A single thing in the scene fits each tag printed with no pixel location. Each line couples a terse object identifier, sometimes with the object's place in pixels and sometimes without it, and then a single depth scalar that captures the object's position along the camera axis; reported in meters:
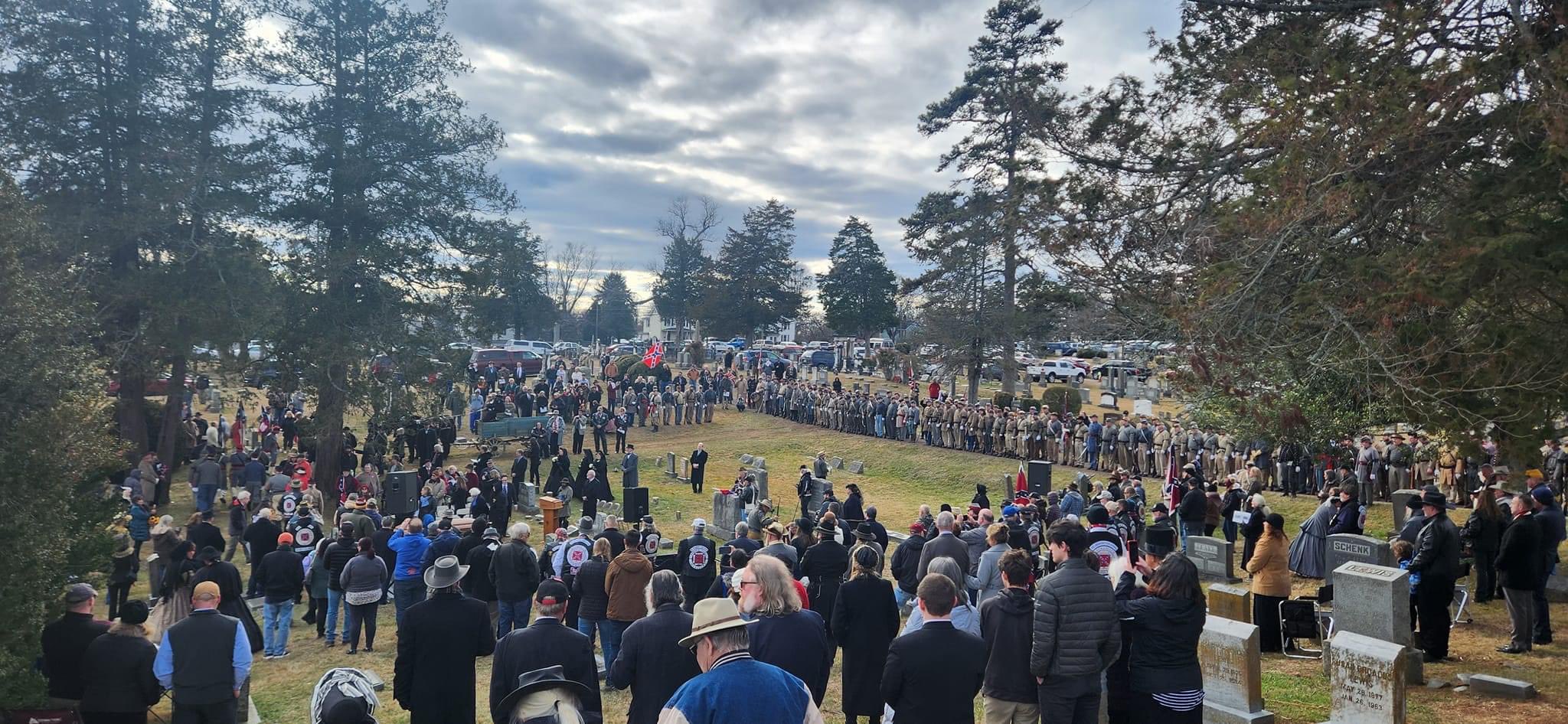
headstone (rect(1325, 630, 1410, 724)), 7.25
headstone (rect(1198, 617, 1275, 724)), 7.86
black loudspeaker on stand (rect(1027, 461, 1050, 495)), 22.69
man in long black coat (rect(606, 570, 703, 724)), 6.23
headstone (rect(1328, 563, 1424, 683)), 8.51
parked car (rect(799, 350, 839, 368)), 64.31
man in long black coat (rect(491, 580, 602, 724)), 5.79
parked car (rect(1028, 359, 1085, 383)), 55.59
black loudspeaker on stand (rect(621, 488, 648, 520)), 21.91
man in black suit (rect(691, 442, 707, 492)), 27.91
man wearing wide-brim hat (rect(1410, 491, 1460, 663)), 9.72
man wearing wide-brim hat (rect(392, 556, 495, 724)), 6.58
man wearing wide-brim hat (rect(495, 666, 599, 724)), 4.11
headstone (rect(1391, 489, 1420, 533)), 17.12
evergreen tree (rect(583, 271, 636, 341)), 106.75
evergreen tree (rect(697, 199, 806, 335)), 70.81
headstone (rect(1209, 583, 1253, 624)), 9.19
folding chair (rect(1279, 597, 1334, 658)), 10.63
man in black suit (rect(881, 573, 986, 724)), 5.38
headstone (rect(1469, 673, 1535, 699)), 8.70
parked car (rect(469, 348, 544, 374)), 52.84
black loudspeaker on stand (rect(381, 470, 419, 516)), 22.56
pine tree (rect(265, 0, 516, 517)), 26.20
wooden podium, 20.45
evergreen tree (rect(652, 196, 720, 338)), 86.56
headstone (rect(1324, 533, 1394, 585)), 11.54
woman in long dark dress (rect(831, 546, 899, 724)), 7.36
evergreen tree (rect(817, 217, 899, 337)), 66.44
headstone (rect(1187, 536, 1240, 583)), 14.84
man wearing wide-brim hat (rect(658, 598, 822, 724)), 3.56
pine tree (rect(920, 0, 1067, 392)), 40.06
